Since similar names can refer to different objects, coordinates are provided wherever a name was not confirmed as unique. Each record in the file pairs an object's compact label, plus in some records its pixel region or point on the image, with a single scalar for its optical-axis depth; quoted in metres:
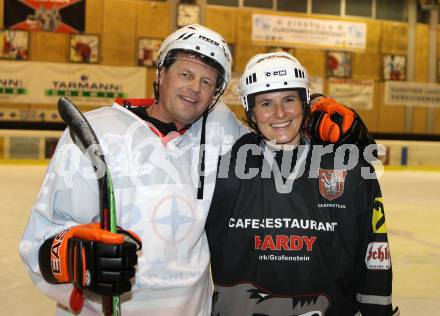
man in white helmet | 1.58
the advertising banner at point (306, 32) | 12.21
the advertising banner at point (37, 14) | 10.74
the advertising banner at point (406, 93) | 12.23
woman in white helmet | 1.73
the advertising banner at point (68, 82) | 10.29
